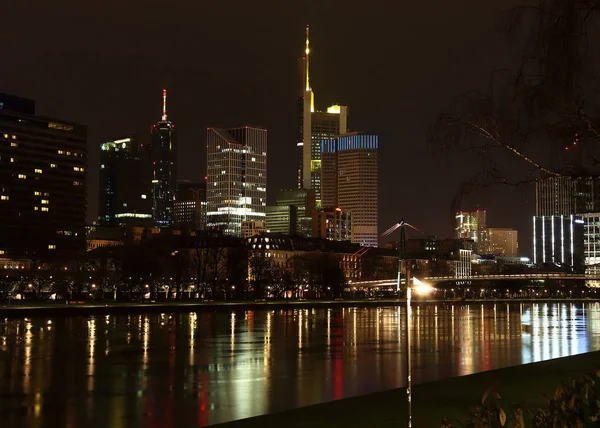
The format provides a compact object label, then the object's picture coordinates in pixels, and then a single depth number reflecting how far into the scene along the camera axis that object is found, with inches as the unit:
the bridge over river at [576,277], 7517.2
